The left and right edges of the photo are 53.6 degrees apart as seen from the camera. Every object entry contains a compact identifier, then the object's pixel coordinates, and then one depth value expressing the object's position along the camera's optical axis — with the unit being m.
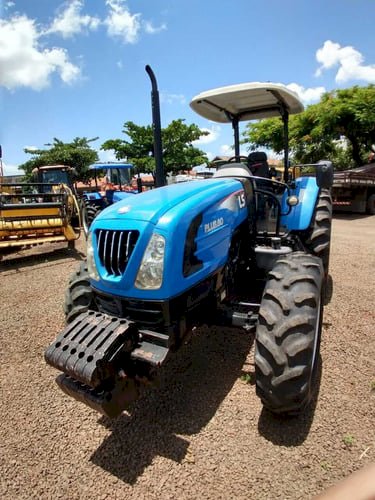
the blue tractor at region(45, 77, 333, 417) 2.09
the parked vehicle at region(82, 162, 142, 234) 10.43
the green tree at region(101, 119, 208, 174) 24.30
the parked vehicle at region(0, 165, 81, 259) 7.11
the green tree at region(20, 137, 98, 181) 33.78
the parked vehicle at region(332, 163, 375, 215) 11.47
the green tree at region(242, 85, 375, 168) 15.10
